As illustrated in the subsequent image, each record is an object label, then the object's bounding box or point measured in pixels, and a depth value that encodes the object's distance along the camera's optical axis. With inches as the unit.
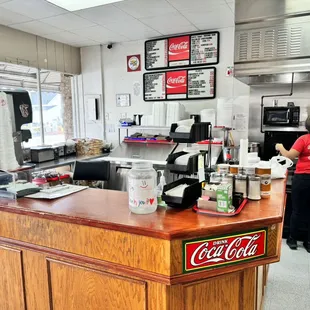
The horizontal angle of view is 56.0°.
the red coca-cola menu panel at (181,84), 180.7
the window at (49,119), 197.8
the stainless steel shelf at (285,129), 148.8
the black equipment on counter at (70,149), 194.1
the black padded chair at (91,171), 144.3
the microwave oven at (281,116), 149.6
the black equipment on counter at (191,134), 70.7
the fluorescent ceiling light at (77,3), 127.5
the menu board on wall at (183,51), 177.3
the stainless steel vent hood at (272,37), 117.3
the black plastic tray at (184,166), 68.3
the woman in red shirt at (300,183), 124.1
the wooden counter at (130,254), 55.2
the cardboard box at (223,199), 59.6
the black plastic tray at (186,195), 63.6
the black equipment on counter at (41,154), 167.2
